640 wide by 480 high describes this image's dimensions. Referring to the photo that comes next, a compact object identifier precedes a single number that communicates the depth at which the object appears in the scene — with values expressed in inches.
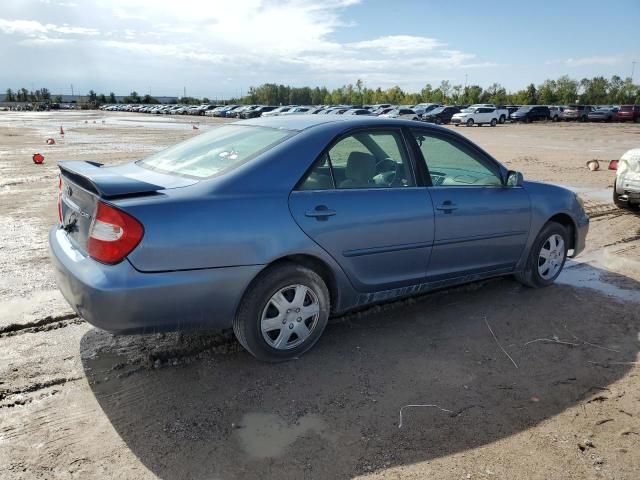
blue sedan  120.6
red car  1910.7
